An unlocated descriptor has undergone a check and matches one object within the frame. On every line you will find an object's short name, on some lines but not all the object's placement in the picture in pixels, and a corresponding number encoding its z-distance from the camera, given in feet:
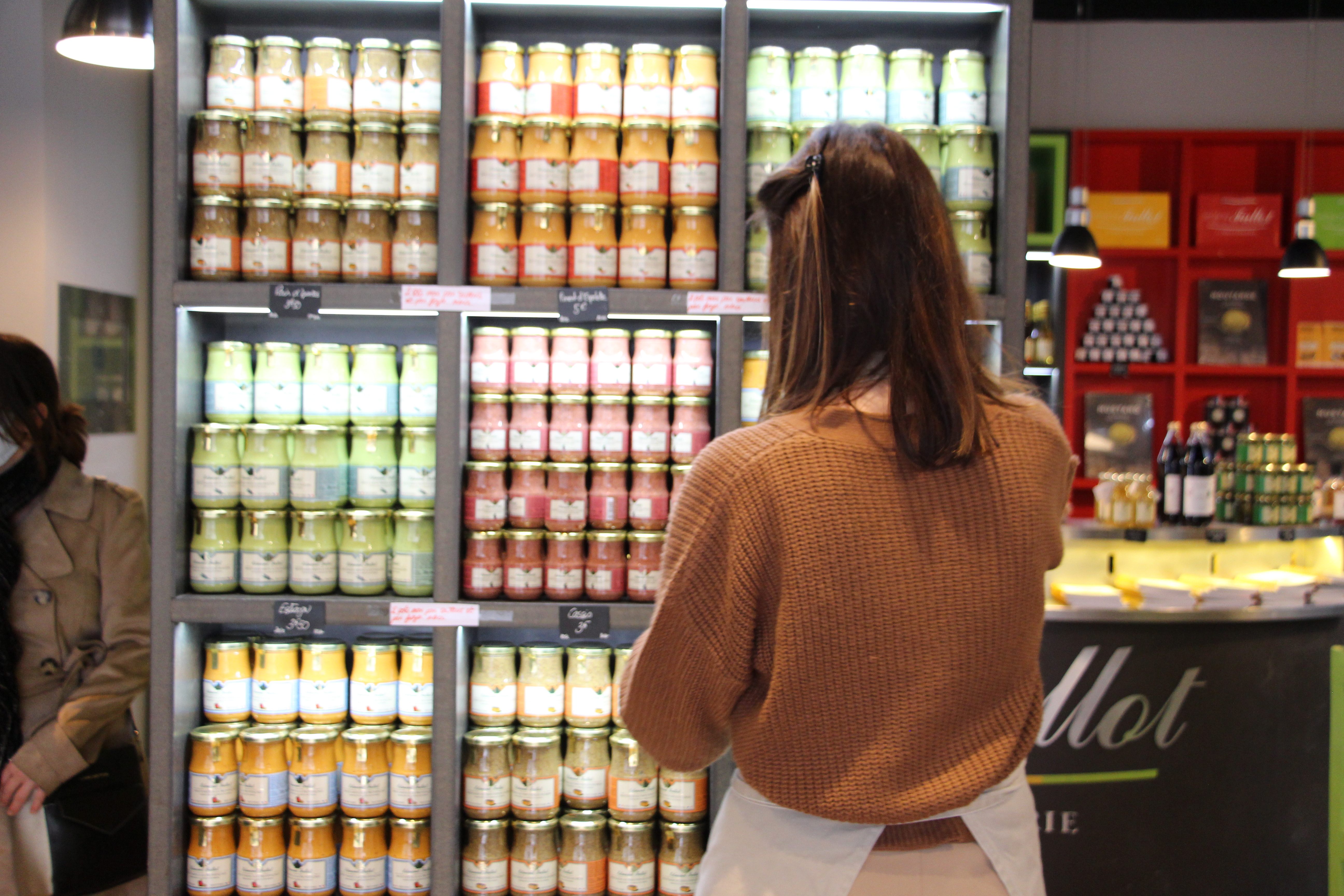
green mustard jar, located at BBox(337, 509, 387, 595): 7.43
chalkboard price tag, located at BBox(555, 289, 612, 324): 7.30
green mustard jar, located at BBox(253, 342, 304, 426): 7.51
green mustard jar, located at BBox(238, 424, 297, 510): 7.43
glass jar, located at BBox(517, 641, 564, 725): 7.51
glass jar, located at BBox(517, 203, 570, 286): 7.40
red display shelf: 18.70
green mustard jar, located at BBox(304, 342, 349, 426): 7.48
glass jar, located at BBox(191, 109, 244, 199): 7.41
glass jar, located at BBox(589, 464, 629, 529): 7.49
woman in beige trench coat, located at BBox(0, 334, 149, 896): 7.10
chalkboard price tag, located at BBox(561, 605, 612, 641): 7.30
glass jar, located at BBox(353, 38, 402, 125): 7.47
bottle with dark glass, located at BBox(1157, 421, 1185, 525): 11.62
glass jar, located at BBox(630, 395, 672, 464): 7.52
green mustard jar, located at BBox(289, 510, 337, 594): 7.47
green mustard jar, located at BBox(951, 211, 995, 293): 7.42
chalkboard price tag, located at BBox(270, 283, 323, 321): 7.25
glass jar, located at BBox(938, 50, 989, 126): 7.54
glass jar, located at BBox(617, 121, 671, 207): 7.42
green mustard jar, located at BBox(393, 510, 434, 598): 7.44
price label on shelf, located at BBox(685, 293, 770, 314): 7.29
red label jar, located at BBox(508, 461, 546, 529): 7.48
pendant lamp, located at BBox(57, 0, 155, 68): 8.40
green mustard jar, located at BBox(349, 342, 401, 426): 7.50
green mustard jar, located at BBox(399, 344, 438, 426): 7.48
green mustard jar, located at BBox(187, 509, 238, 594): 7.45
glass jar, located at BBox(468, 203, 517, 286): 7.39
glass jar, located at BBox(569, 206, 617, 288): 7.43
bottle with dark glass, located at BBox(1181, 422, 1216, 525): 11.24
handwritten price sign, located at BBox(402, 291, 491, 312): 7.29
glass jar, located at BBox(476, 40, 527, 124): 7.52
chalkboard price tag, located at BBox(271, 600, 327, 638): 7.31
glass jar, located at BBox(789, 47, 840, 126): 7.50
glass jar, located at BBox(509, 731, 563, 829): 7.39
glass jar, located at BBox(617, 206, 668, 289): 7.44
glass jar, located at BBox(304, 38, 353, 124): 7.47
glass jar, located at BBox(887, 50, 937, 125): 7.52
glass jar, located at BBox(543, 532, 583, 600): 7.45
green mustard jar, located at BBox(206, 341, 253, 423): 7.52
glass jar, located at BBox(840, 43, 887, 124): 7.50
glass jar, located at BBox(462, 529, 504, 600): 7.39
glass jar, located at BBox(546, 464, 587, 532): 7.48
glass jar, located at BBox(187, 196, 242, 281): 7.39
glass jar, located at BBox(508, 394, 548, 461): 7.52
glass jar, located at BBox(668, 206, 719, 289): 7.43
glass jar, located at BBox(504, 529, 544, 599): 7.41
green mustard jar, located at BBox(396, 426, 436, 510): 7.45
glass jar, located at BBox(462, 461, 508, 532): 7.43
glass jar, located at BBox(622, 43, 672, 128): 7.53
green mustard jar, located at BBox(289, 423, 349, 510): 7.40
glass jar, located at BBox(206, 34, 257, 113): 7.56
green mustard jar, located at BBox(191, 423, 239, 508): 7.42
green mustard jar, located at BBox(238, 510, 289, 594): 7.48
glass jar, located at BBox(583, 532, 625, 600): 7.47
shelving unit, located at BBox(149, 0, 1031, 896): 7.30
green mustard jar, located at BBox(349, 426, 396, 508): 7.47
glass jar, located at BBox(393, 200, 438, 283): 7.45
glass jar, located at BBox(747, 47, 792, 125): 7.48
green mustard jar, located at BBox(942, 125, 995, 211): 7.44
